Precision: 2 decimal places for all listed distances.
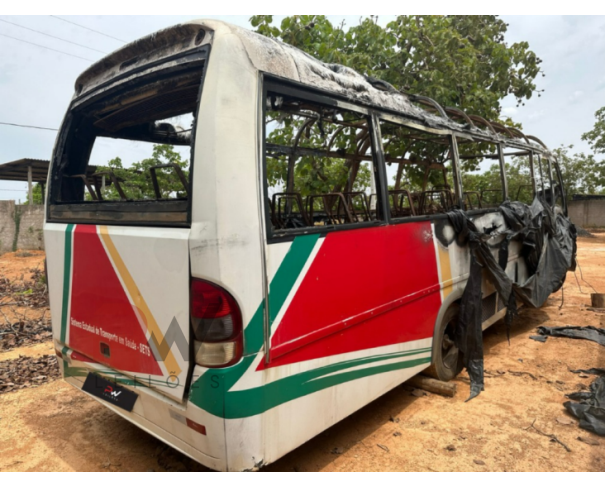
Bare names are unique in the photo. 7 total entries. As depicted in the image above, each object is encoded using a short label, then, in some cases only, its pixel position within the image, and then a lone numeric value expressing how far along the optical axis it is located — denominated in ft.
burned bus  6.68
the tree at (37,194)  80.12
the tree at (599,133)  80.49
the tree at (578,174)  89.04
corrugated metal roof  55.01
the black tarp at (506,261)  13.15
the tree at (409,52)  27.43
